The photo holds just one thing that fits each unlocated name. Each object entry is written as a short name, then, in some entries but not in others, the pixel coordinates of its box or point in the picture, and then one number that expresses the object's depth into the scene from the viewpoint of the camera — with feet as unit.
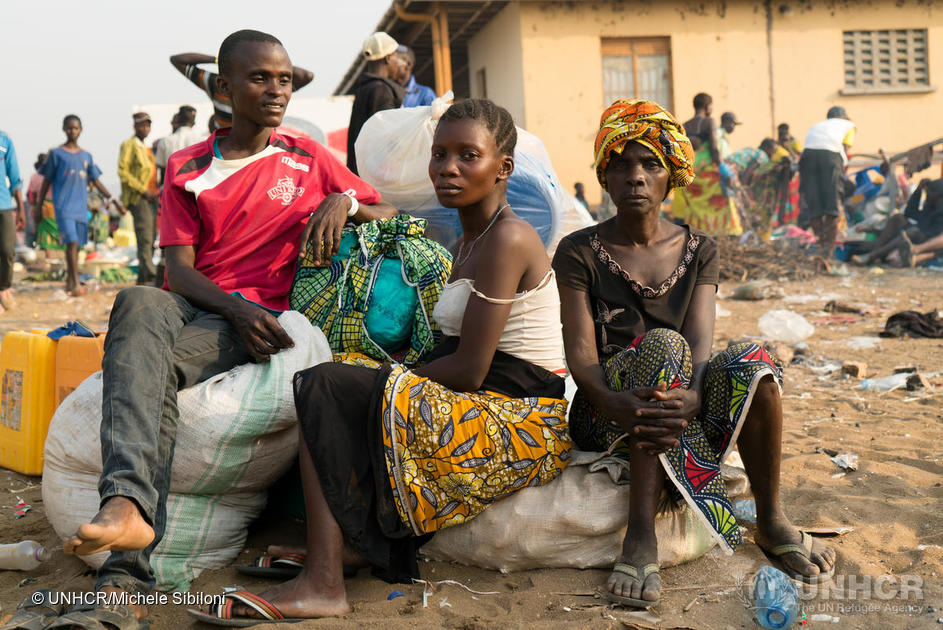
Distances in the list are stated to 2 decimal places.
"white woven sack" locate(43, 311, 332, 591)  8.12
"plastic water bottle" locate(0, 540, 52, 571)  8.64
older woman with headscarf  7.52
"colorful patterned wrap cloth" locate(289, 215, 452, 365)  9.37
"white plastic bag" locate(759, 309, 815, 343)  19.75
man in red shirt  7.38
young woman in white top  7.40
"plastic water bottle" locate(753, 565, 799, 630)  6.83
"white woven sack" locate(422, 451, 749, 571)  7.96
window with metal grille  44.75
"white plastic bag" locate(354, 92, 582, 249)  12.35
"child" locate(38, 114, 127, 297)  31.96
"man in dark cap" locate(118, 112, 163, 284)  32.53
